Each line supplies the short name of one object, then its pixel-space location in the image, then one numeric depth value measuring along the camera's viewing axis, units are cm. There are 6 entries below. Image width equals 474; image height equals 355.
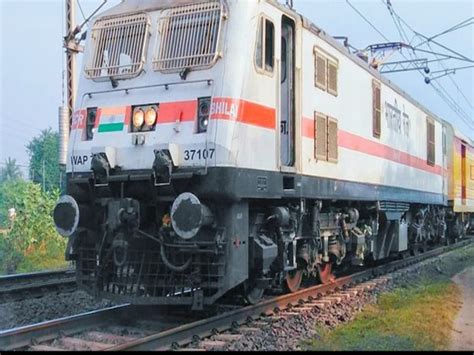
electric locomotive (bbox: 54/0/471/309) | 739
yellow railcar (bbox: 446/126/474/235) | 2172
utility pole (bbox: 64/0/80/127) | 1633
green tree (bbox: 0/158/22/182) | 5223
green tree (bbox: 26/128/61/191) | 6719
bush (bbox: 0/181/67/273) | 1598
